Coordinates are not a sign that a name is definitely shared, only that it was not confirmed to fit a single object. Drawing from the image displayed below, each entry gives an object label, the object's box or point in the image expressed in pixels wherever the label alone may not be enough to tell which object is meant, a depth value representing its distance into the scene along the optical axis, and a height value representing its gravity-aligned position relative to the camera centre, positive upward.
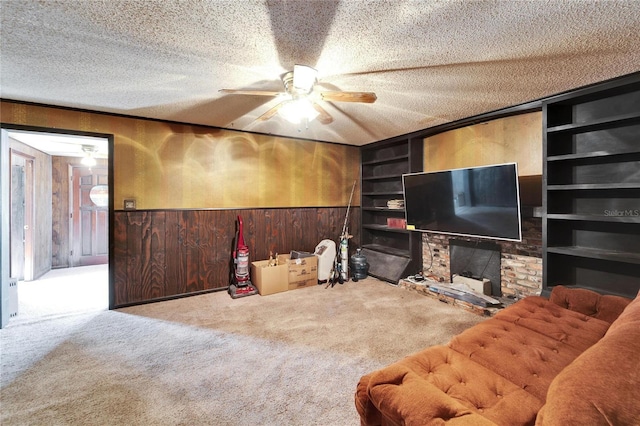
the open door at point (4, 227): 2.87 -0.15
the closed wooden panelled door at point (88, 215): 5.70 -0.06
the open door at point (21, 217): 4.15 -0.06
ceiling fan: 2.14 +0.96
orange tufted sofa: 0.74 -0.76
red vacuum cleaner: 3.79 -0.81
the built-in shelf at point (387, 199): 4.33 +0.23
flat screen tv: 2.93 +0.11
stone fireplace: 3.11 -0.63
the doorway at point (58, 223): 3.75 -0.19
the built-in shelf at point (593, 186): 2.27 +0.21
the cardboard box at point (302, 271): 4.06 -0.89
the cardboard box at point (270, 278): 3.79 -0.93
